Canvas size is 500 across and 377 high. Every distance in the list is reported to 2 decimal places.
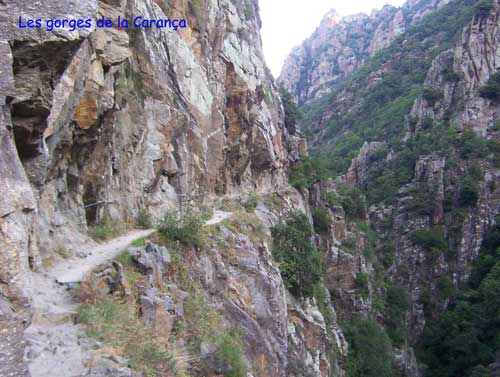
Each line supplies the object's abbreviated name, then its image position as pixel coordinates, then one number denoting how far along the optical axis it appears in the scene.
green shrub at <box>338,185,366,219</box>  44.19
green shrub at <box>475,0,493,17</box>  54.78
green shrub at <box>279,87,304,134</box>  40.91
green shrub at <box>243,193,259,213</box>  22.34
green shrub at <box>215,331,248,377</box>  7.97
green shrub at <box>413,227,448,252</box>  45.31
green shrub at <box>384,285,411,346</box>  35.03
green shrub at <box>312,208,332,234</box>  34.72
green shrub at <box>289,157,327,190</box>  35.41
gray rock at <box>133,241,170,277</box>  8.33
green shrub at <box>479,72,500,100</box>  51.54
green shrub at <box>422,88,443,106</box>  58.22
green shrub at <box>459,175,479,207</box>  46.26
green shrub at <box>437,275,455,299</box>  43.12
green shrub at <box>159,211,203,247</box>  10.59
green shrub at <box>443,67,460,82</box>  56.29
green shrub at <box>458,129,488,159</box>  49.19
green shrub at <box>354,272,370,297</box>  32.34
